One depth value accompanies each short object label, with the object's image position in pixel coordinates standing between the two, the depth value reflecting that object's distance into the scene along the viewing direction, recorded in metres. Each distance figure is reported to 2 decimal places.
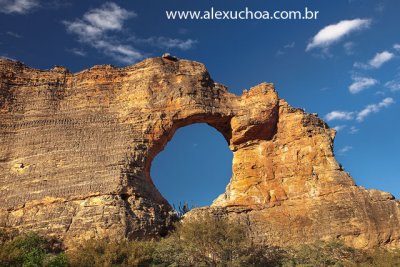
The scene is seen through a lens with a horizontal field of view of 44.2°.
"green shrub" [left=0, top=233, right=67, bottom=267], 18.05
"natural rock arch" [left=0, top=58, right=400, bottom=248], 24.56
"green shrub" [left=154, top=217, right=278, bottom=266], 21.44
